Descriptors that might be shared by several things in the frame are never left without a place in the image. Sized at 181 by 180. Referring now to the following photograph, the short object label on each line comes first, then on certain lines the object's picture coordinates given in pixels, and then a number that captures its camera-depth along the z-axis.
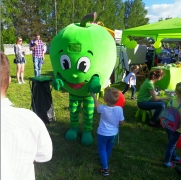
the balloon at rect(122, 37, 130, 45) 7.21
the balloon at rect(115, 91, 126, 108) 3.62
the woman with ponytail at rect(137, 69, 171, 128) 4.19
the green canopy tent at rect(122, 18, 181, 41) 5.87
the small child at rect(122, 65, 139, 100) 6.39
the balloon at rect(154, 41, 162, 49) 7.53
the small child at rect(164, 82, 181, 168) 2.82
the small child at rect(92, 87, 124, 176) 2.65
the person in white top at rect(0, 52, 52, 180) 1.07
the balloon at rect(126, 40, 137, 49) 6.90
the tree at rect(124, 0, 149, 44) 42.69
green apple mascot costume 3.09
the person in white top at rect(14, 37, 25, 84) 7.29
